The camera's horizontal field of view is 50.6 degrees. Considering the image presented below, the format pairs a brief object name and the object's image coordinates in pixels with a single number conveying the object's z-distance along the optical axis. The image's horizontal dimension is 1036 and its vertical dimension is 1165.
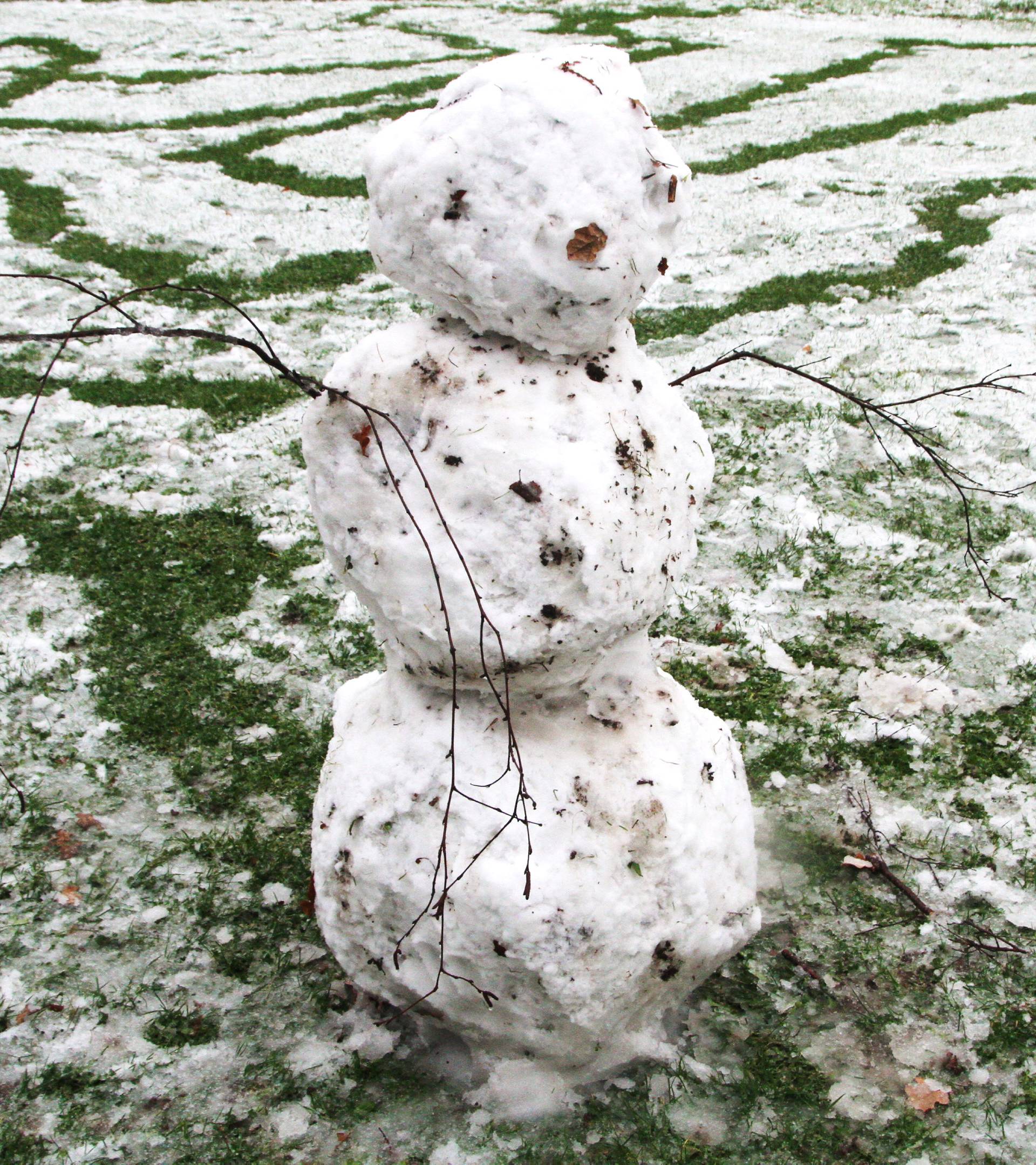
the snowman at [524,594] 2.23
